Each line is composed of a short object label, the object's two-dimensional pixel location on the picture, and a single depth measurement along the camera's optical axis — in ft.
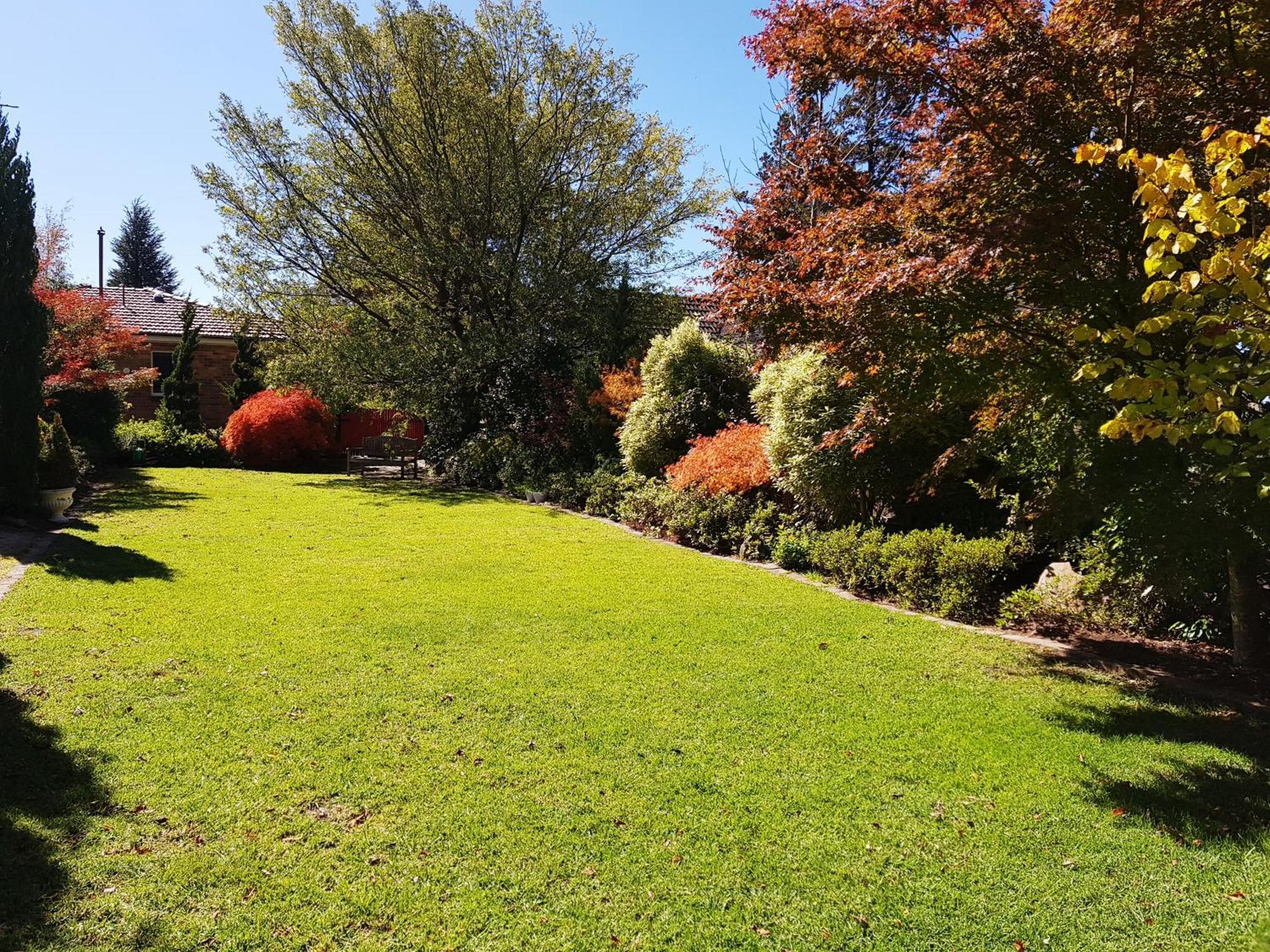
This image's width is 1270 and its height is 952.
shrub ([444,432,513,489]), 59.98
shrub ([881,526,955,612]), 23.90
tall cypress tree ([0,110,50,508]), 31.65
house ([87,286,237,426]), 84.69
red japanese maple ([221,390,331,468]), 69.05
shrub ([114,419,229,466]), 66.80
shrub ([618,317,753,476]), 42.73
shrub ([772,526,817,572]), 29.73
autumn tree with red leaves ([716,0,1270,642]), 14.98
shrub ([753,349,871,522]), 28.14
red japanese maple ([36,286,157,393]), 49.29
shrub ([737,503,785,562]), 32.27
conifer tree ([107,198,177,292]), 167.02
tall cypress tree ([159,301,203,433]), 74.79
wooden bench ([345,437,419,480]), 70.25
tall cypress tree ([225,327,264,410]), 79.97
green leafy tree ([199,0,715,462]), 59.31
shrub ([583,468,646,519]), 45.16
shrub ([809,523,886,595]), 25.73
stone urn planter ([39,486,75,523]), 33.50
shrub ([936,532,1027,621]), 22.74
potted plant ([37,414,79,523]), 33.83
